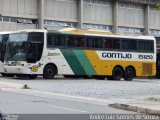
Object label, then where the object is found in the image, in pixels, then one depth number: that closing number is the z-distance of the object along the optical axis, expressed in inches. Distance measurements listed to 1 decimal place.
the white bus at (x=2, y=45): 1391.4
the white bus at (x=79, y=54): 1309.1
